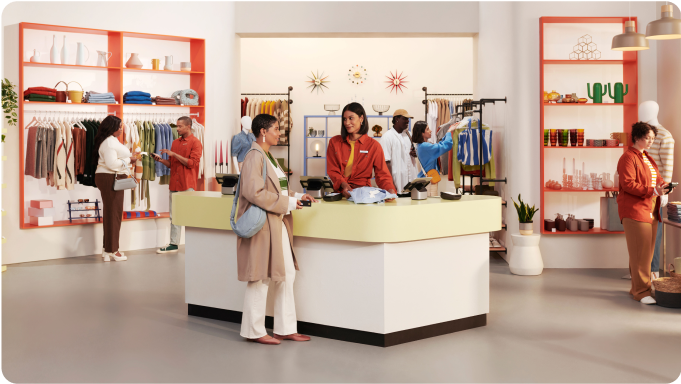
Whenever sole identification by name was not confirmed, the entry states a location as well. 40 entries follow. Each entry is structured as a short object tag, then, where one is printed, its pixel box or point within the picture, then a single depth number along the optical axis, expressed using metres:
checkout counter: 3.69
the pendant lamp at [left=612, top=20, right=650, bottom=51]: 5.61
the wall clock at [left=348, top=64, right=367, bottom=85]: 11.33
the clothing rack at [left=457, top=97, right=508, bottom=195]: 6.88
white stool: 6.14
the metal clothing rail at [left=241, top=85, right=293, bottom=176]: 10.35
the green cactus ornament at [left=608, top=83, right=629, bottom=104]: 6.56
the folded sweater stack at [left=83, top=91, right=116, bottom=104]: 7.34
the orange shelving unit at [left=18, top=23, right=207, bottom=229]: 6.80
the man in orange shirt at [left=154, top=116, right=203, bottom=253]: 7.07
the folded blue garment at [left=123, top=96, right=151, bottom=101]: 7.67
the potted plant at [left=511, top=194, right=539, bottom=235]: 6.25
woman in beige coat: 3.62
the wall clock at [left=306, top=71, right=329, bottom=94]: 11.30
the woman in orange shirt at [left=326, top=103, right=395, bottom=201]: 4.56
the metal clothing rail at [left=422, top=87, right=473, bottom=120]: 10.91
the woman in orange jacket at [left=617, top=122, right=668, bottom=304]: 4.96
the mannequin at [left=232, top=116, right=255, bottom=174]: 8.24
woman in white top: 6.54
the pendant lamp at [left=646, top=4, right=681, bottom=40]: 5.10
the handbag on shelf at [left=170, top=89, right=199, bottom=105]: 8.06
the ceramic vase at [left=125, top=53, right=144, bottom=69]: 7.69
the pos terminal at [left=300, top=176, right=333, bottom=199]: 4.12
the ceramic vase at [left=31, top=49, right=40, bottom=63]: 6.99
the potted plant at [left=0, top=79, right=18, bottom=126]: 6.50
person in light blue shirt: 7.02
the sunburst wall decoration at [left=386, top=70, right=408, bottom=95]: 11.34
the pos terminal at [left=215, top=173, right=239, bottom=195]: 4.43
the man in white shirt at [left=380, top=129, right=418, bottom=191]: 6.73
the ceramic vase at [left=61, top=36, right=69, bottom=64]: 7.20
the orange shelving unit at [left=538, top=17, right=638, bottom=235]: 6.59
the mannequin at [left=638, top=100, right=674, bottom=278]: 5.52
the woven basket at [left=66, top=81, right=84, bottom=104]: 7.26
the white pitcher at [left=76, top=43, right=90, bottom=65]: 7.32
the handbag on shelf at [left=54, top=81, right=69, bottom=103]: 7.18
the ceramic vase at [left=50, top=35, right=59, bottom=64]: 7.11
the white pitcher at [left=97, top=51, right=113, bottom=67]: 7.51
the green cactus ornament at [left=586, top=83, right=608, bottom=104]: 6.58
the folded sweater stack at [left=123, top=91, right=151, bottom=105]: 7.67
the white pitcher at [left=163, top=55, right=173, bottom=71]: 8.00
